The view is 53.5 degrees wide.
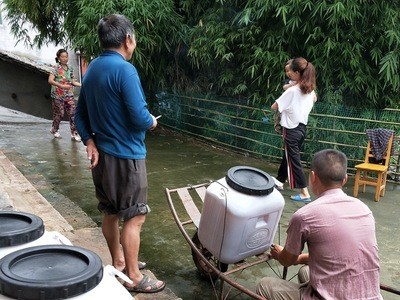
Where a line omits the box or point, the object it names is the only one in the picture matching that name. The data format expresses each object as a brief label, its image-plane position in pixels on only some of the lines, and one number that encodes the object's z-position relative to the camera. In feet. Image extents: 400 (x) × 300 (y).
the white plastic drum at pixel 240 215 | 7.99
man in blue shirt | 7.76
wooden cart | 8.03
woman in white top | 14.94
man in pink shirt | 6.10
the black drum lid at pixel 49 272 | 3.86
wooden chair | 16.47
